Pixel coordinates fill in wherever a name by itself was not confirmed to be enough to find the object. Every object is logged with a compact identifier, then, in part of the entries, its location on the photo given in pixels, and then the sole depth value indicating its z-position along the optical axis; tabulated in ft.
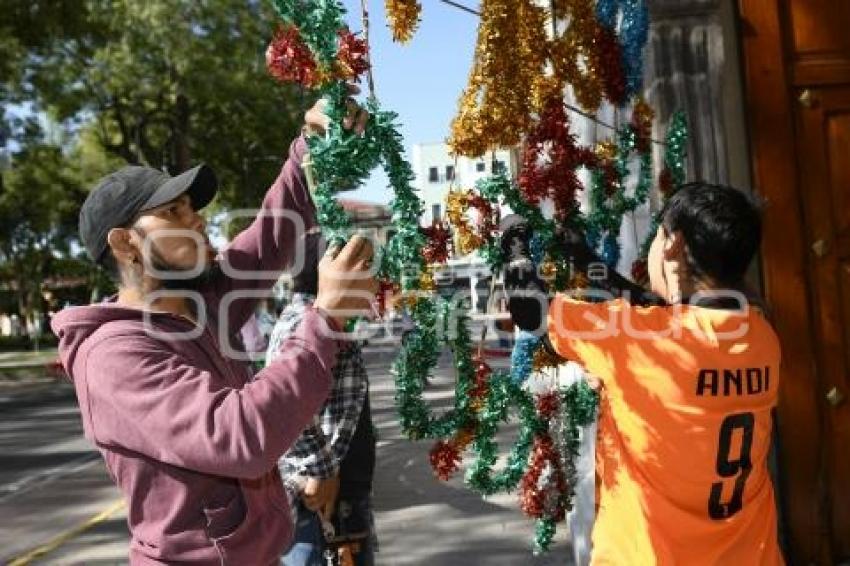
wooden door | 12.62
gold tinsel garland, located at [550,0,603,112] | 8.65
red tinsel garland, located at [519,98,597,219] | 8.04
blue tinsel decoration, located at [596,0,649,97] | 9.34
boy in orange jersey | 6.97
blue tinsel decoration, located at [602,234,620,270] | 8.58
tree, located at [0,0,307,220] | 81.71
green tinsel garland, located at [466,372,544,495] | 7.95
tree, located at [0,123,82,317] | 98.84
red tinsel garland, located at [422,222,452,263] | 7.43
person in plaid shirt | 9.82
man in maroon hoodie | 5.43
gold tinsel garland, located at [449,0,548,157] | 8.11
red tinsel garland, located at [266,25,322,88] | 6.65
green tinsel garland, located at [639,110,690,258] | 9.53
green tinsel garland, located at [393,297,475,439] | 7.51
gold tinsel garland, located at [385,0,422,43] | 7.50
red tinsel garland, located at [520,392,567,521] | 8.36
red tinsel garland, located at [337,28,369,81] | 6.58
